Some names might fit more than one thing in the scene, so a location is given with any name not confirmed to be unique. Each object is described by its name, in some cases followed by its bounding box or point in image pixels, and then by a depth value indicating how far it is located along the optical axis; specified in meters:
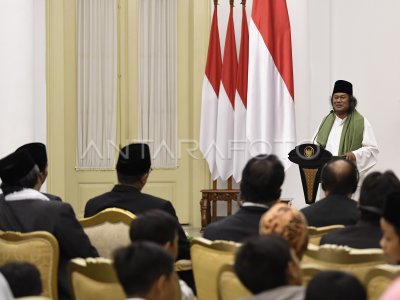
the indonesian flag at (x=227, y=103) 18.62
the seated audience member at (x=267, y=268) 4.54
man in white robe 14.90
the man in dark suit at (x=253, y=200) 7.19
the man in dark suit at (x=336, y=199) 8.39
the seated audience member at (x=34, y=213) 7.71
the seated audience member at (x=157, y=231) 6.00
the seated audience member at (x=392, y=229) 5.65
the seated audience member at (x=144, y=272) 4.70
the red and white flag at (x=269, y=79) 17.23
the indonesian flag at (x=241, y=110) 18.42
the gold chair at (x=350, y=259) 5.93
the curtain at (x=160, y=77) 19.98
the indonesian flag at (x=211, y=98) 18.84
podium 13.63
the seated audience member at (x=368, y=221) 6.79
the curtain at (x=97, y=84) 19.84
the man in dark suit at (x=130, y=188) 8.64
